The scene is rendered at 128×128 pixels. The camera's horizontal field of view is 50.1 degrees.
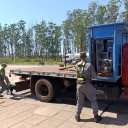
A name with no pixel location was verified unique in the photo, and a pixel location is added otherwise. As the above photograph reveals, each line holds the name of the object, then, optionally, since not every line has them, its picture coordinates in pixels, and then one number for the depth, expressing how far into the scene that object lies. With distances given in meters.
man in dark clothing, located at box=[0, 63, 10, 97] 5.48
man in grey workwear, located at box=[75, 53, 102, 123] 3.72
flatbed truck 4.08
